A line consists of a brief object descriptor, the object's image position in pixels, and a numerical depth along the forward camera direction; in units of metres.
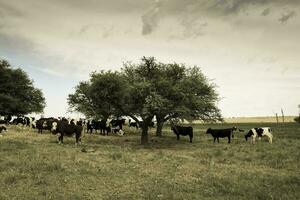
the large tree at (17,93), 57.28
